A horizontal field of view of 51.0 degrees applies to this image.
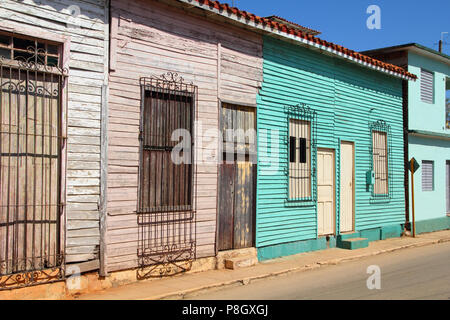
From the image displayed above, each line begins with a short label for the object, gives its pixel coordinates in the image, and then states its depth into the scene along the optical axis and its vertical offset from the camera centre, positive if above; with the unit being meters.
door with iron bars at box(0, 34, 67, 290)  6.16 +0.17
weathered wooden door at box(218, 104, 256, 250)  9.17 -0.11
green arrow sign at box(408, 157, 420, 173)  14.14 +0.33
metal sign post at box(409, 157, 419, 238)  14.14 +0.24
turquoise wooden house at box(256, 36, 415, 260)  10.23 +0.67
